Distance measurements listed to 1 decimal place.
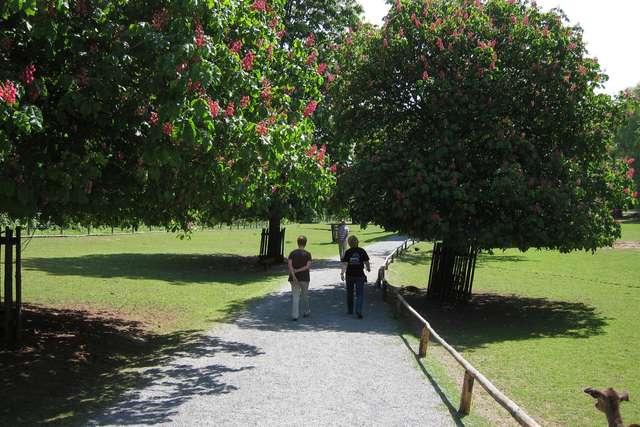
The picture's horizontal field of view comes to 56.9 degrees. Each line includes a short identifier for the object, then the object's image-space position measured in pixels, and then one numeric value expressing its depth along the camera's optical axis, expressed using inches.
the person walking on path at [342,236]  1057.3
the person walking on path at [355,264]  518.3
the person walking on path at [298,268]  502.9
